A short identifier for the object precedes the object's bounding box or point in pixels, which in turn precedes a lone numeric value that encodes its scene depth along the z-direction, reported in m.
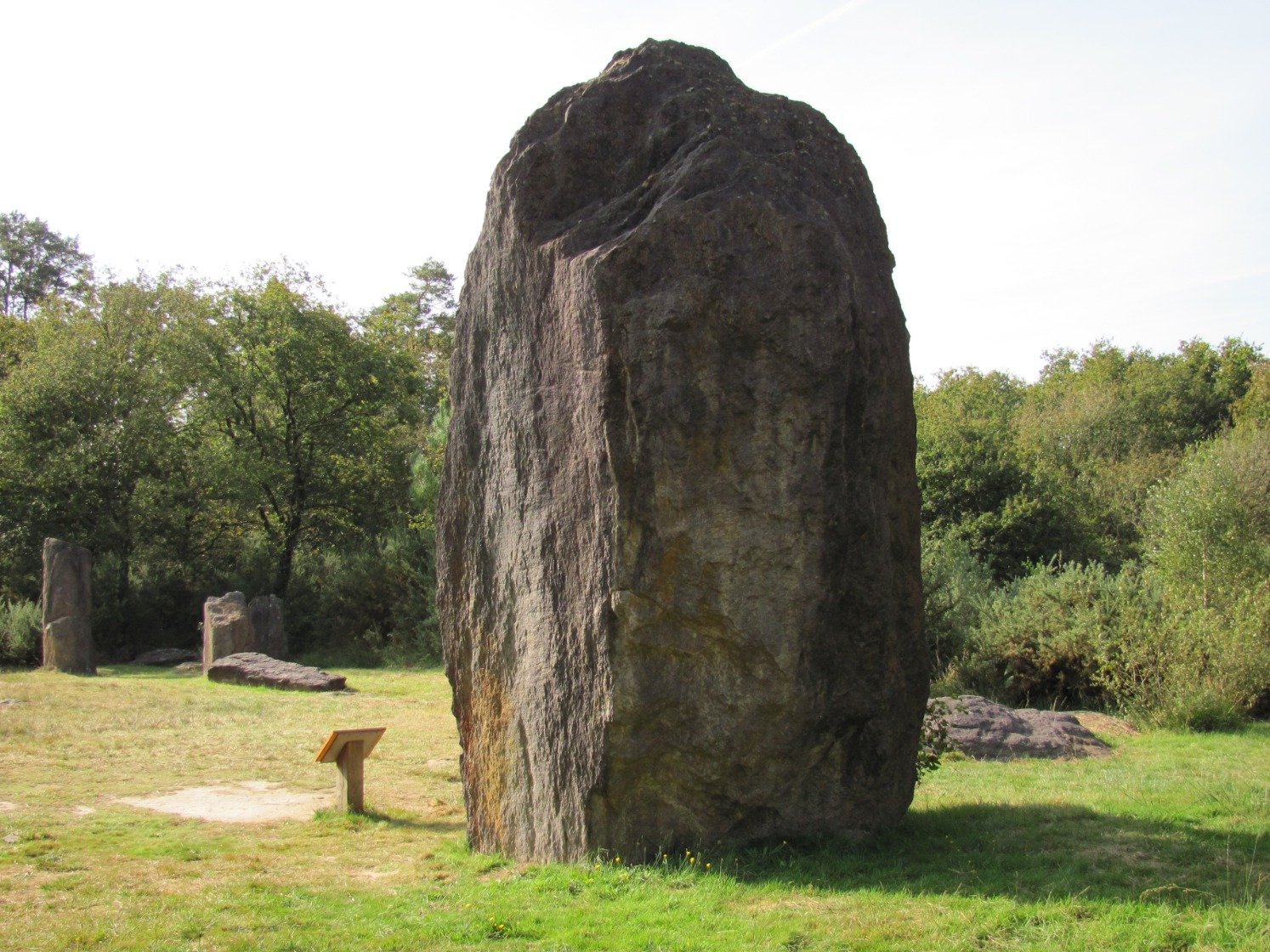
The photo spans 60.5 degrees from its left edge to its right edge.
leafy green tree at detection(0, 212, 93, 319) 49.50
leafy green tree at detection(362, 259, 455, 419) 40.91
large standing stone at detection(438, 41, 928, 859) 6.04
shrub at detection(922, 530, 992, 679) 15.73
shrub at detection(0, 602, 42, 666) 22.25
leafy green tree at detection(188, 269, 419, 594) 28.61
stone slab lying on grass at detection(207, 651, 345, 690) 17.89
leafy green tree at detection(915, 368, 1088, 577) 21.41
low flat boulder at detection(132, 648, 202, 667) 23.88
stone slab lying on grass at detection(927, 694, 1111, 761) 10.62
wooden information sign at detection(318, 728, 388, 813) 8.52
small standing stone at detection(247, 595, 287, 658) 23.47
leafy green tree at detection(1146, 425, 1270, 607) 15.39
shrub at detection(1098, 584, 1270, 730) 12.28
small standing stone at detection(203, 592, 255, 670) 20.56
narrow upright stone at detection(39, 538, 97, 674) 20.98
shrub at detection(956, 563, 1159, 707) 14.60
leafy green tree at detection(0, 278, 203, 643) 26.34
